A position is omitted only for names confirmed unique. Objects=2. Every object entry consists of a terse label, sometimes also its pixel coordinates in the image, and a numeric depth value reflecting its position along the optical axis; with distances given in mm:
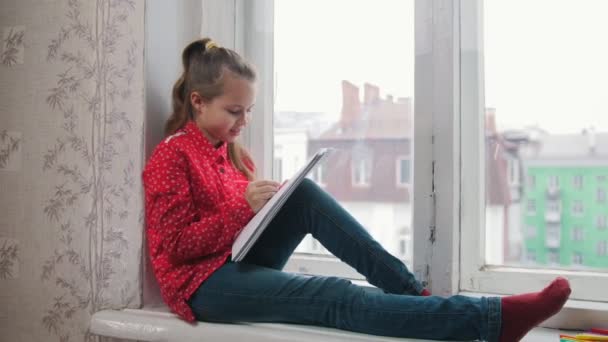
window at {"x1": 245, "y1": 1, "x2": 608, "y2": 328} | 1249
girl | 996
